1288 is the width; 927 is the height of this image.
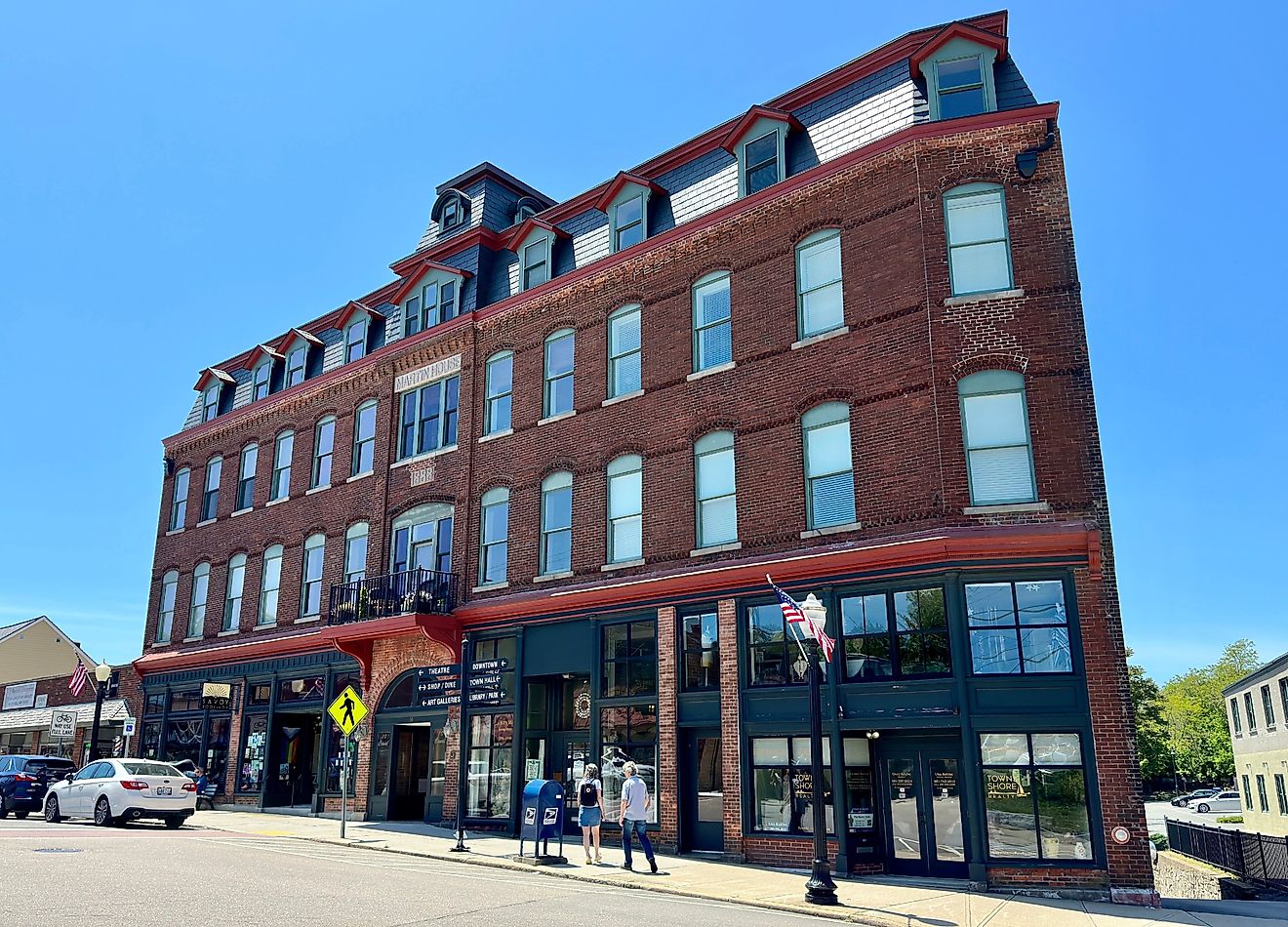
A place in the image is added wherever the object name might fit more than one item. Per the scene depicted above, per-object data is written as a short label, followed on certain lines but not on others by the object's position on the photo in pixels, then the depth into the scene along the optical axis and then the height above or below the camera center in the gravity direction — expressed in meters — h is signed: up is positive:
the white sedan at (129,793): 20.69 -0.87
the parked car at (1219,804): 55.31 -3.18
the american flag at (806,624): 14.15 +1.66
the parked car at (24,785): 24.62 -0.80
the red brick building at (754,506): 15.45 +4.50
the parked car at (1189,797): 62.62 -3.25
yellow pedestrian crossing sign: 19.81 +0.71
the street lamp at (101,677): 29.06 +2.01
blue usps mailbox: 16.55 -1.04
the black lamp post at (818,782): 12.98 -0.47
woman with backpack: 16.58 -0.95
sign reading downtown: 18.97 +1.18
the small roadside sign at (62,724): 34.53 +0.84
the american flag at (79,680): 35.00 +2.32
